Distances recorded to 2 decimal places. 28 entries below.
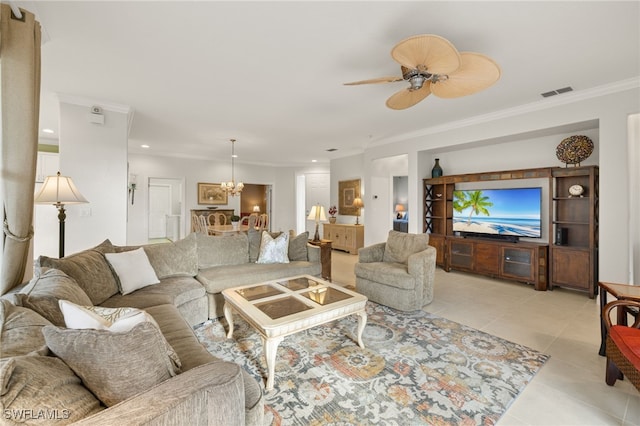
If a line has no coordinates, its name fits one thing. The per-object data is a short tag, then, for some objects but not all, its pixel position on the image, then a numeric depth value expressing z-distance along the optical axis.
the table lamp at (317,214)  4.44
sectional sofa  0.77
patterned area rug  1.66
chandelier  6.51
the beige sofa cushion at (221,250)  3.40
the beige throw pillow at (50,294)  1.30
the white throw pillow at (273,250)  3.64
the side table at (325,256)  4.17
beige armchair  3.17
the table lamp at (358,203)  6.98
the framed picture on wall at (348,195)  7.14
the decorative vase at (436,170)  5.26
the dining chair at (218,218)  7.34
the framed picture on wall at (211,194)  7.70
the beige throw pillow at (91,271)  2.08
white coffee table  1.92
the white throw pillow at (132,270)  2.53
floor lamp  2.53
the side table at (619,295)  1.94
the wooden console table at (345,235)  6.85
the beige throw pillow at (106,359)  0.91
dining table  5.57
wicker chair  1.56
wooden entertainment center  3.68
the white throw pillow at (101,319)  1.09
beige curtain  1.67
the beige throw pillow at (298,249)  3.86
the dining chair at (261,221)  6.28
